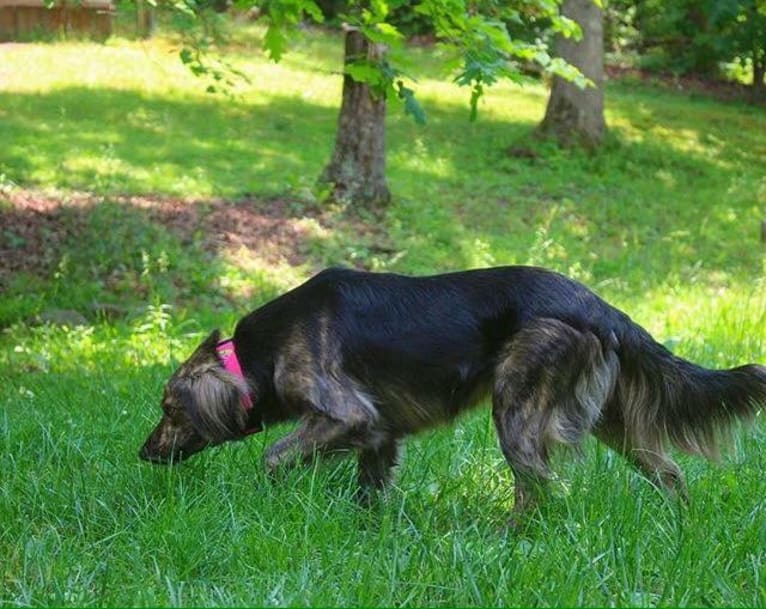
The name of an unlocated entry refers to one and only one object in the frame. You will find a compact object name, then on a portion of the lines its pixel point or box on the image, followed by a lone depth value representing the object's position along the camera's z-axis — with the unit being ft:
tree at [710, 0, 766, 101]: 69.67
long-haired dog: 14.85
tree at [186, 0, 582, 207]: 21.66
